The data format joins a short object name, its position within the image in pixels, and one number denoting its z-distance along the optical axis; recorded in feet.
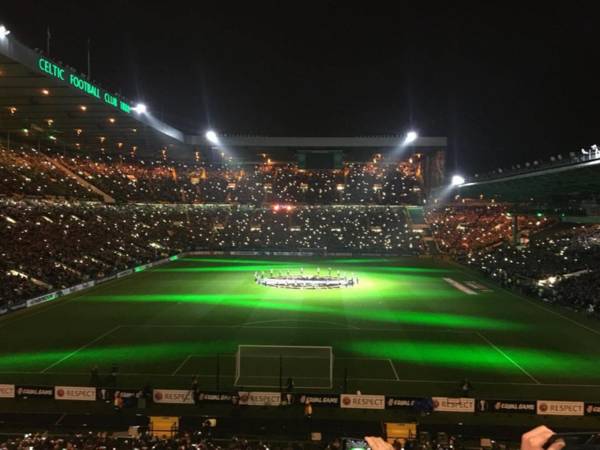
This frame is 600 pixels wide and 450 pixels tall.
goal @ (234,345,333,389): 66.33
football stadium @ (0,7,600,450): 57.41
